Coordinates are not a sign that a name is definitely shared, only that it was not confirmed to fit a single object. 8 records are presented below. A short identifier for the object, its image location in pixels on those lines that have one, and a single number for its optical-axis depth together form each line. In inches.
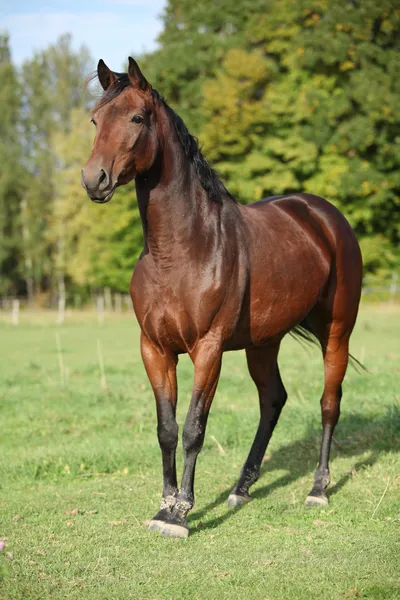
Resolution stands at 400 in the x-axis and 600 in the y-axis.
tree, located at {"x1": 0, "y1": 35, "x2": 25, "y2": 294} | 1925.4
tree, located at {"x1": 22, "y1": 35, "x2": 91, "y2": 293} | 1966.0
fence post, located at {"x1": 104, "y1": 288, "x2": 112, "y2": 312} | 1683.2
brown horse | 186.1
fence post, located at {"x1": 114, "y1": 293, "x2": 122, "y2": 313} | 1620.1
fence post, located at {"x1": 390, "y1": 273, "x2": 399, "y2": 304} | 1316.4
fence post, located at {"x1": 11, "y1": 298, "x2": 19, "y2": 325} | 1213.3
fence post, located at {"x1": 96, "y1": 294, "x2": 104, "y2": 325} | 1257.4
